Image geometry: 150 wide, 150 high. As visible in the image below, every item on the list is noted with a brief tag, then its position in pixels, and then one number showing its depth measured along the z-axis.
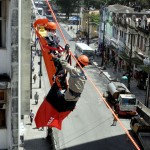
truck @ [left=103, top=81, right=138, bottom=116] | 35.38
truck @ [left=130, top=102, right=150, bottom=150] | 27.50
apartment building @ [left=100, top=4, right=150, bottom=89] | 47.75
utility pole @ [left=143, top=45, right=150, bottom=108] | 38.16
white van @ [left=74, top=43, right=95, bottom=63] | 60.29
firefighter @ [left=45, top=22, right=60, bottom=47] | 11.98
